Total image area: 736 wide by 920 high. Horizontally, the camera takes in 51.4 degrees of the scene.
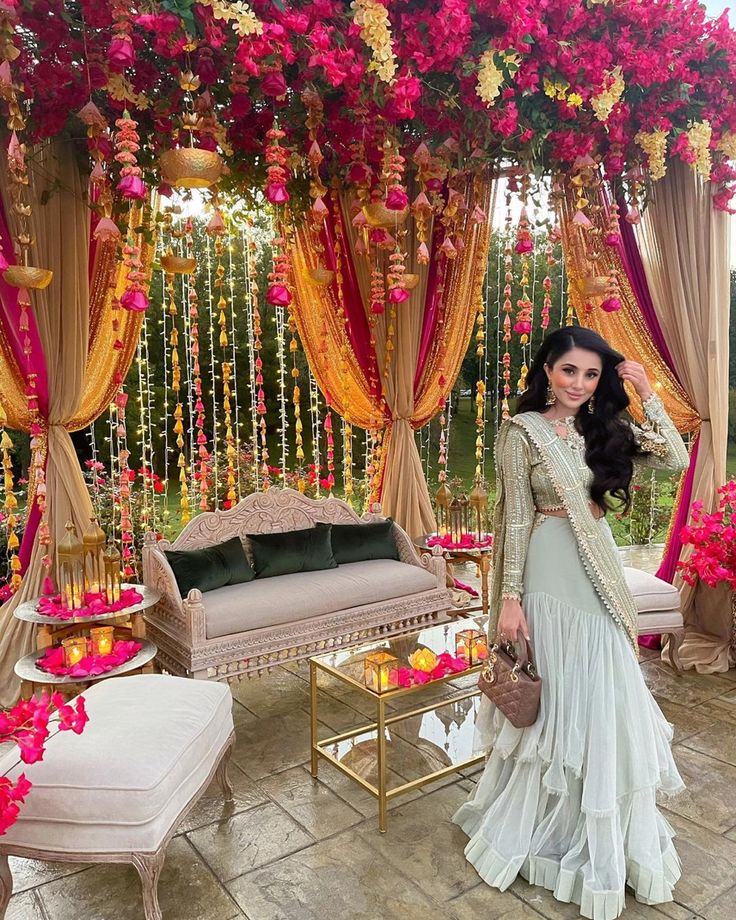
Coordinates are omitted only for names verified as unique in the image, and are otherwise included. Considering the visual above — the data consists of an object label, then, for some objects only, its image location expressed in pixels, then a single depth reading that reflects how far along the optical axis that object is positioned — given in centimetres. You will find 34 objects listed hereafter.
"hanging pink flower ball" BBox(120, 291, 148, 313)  291
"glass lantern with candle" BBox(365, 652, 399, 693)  275
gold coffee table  268
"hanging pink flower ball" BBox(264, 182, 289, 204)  303
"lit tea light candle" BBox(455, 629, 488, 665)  301
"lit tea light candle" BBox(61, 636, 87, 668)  314
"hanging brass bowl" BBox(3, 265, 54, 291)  313
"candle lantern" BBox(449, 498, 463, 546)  470
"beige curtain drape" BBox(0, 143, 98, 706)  364
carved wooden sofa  357
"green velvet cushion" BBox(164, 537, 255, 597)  380
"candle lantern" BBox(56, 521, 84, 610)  341
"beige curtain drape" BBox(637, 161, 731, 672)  426
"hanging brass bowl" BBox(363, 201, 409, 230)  343
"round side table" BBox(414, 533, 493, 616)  461
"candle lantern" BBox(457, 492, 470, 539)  471
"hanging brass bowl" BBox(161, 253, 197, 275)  362
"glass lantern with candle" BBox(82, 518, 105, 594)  357
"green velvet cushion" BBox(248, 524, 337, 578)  414
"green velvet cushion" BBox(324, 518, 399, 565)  442
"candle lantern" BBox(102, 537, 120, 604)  349
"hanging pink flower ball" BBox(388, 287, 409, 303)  346
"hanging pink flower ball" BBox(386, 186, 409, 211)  326
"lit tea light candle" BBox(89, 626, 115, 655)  324
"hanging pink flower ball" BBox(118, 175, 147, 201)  270
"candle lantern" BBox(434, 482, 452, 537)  468
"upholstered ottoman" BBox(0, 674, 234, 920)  208
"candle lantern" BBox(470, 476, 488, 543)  474
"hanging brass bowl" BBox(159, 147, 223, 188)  292
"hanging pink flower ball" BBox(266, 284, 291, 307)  308
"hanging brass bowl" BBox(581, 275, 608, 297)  435
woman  222
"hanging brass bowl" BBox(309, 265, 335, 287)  410
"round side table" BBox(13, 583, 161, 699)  307
